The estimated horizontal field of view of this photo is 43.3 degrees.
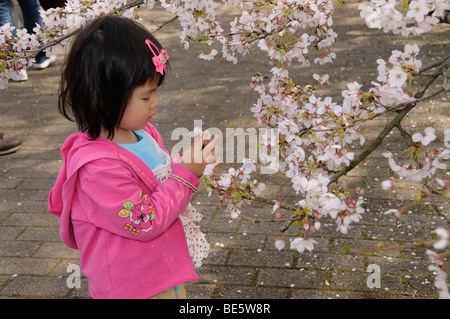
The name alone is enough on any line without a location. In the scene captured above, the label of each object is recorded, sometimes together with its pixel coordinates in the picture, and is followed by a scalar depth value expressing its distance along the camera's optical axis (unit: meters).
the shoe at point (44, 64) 7.79
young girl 2.13
